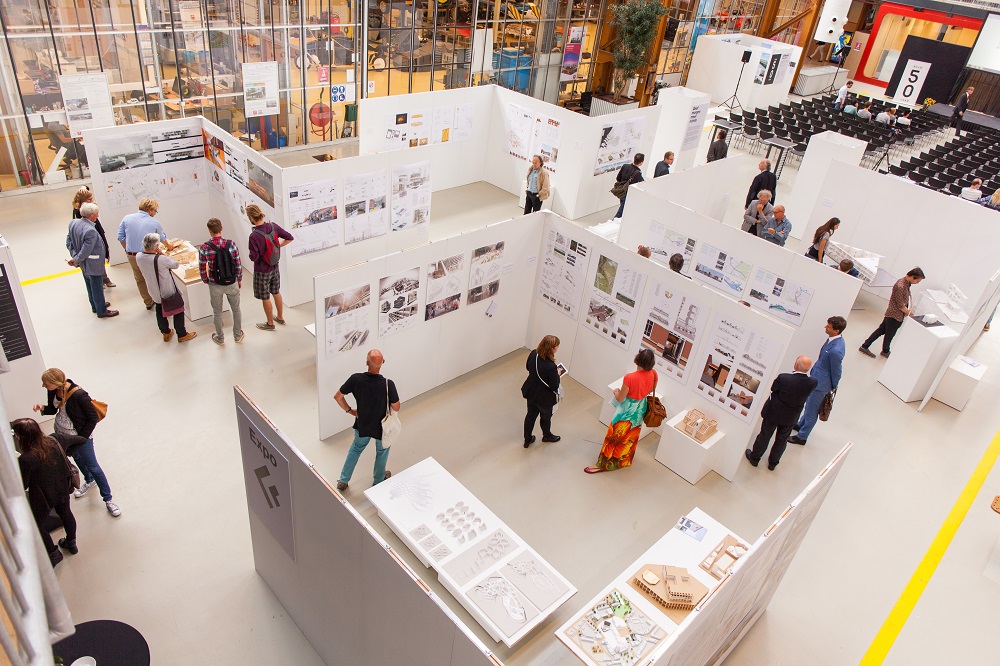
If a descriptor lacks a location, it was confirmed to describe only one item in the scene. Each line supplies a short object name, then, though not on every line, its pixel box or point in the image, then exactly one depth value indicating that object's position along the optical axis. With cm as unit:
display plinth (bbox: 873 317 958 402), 794
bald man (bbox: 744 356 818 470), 612
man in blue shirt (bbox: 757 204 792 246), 901
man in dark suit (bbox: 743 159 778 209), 1044
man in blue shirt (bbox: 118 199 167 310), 738
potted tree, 1670
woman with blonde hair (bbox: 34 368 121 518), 488
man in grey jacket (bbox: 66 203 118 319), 713
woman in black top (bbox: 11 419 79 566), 443
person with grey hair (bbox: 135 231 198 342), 691
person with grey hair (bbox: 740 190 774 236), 945
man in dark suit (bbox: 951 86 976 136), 1952
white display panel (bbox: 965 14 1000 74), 2127
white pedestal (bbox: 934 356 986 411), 810
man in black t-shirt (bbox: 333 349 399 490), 543
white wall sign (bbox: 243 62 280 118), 1214
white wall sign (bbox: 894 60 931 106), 2239
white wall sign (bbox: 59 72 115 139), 1031
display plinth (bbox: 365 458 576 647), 496
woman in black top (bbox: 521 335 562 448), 614
